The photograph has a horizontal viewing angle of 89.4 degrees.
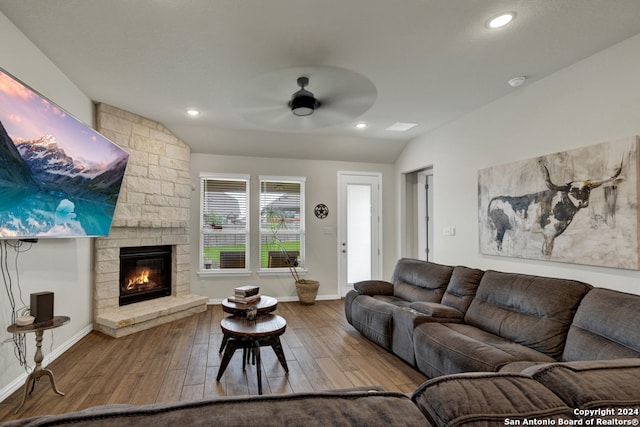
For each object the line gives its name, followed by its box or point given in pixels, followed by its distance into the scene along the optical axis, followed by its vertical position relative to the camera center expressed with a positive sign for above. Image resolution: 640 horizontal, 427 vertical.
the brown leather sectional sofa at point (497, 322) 2.12 -0.82
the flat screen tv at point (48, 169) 2.06 +0.44
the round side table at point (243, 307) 3.05 -0.80
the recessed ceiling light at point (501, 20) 2.27 +1.47
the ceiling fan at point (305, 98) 2.30 +0.99
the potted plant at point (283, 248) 5.67 -0.44
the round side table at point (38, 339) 2.34 -0.88
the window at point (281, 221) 5.80 +0.05
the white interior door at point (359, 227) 6.15 -0.06
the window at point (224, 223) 5.54 +0.02
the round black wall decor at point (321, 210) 6.01 +0.25
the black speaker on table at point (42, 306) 2.48 -0.63
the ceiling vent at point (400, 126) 4.84 +1.49
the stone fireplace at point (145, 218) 4.05 +0.09
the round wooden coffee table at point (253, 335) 2.65 -0.91
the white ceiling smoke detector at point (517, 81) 3.26 +1.46
